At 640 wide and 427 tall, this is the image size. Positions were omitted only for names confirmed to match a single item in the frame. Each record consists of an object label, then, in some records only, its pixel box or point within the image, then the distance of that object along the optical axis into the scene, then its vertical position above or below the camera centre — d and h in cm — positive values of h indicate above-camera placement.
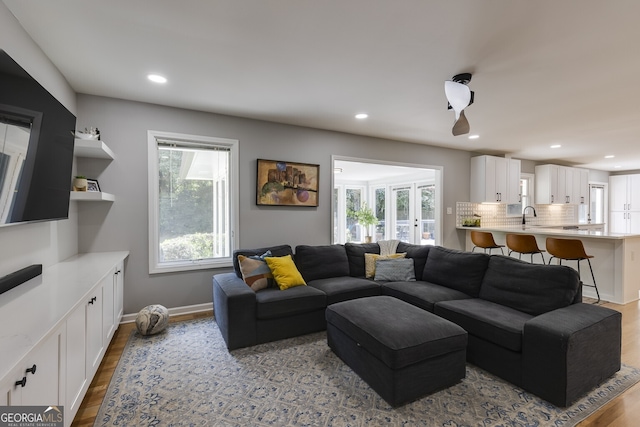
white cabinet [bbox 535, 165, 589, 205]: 697 +68
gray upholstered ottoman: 192 -98
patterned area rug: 183 -131
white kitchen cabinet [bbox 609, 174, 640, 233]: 841 +28
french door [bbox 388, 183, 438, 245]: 775 -1
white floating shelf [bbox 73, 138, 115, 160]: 268 +60
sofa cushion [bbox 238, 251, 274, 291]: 312 -67
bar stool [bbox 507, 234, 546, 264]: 457 -51
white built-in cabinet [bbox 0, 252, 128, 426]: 108 -59
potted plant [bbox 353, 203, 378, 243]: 820 -18
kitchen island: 410 -77
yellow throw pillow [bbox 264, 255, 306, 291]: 319 -69
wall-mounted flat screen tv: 156 +39
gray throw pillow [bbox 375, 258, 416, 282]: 367 -75
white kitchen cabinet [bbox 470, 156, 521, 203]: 589 +68
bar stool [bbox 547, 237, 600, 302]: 402 -53
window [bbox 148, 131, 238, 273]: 349 +13
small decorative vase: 284 +26
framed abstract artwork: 400 +40
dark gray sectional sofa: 199 -86
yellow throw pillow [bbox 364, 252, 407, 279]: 383 -67
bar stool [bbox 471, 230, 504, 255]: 515 -51
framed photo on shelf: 307 +27
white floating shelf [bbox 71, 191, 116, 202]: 269 +15
